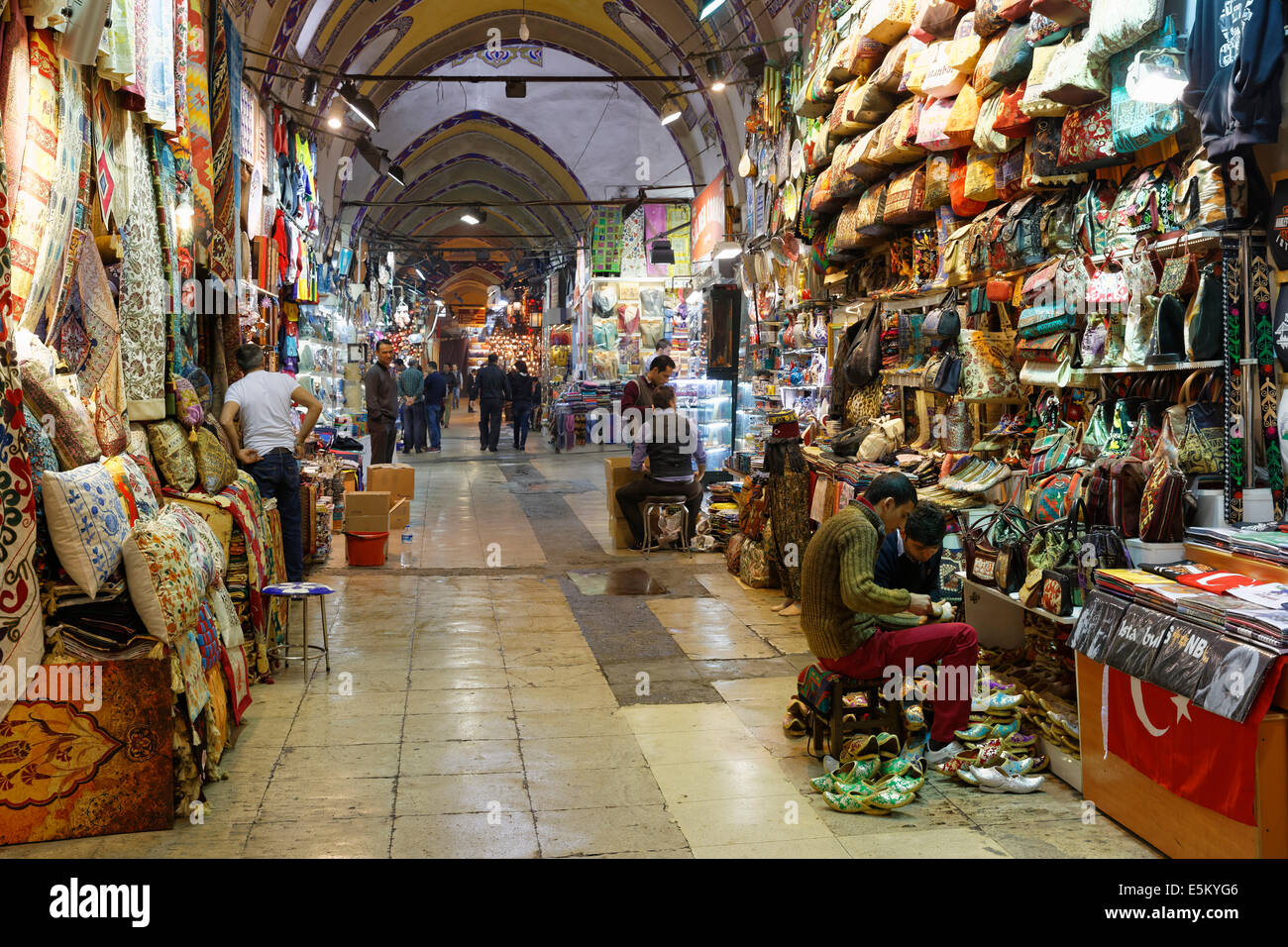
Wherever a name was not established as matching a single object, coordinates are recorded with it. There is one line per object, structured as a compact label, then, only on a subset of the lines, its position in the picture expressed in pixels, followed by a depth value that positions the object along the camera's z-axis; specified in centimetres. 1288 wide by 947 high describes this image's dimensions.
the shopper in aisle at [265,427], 606
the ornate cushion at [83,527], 324
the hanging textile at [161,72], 484
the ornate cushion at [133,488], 370
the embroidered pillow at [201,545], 386
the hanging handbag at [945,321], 568
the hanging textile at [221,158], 655
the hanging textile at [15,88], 350
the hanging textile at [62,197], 369
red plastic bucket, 782
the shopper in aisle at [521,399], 1795
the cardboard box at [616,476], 866
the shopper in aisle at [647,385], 814
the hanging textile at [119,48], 421
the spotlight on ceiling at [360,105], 1156
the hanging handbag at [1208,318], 364
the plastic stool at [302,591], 483
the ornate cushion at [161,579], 341
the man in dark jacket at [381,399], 1206
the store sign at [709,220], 1149
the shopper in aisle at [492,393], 1748
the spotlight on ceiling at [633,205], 1652
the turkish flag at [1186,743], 279
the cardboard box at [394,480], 907
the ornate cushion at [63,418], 342
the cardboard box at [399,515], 871
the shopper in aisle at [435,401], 1731
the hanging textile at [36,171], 359
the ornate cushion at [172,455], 475
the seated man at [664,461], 811
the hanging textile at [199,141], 604
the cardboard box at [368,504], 777
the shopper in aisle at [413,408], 1723
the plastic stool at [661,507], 849
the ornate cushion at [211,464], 507
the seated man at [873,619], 387
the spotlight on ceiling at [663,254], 1755
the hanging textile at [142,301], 462
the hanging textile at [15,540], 305
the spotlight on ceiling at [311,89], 1090
